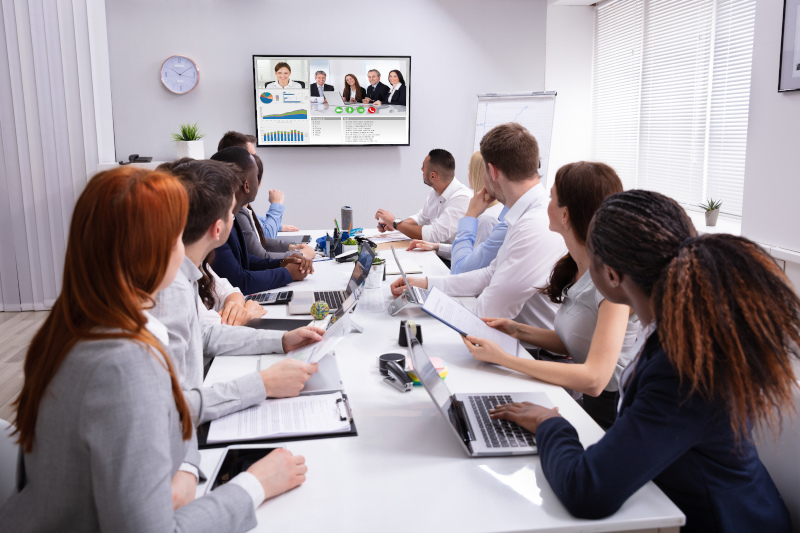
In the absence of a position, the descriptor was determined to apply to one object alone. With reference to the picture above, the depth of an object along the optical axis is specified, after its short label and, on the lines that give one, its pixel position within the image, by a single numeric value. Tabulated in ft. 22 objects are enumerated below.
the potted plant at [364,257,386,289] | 8.44
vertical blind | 15.62
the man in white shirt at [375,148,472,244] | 14.69
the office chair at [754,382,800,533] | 3.89
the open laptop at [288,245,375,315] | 7.11
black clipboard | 4.21
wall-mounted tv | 18.79
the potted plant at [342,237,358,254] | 12.08
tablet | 3.77
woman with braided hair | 3.12
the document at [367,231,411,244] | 14.03
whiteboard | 18.69
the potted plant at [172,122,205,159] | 17.57
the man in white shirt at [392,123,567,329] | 7.68
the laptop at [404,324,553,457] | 4.14
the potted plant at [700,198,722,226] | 13.29
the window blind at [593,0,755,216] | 13.80
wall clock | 18.34
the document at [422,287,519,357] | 5.80
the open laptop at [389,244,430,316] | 7.48
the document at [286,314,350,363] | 5.26
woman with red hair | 2.67
